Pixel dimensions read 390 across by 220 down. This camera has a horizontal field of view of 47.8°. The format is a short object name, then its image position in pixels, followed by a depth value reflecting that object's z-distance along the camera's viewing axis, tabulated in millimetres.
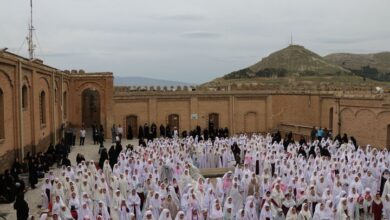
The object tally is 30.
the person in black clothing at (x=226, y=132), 30744
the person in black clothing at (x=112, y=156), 20875
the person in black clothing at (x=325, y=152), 20984
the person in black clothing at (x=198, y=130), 30766
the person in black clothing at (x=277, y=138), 26094
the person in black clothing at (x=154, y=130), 29770
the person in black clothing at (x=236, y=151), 21641
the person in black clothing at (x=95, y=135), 27350
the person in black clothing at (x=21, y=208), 12078
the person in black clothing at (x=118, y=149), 21297
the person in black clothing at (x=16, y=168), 15758
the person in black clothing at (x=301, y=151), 20522
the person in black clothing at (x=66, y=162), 18844
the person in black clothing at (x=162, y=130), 30670
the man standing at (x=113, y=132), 28375
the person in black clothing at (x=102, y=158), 20344
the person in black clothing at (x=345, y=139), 24659
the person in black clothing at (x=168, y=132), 30359
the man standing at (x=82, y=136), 26641
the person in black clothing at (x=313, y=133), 27955
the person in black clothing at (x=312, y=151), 20767
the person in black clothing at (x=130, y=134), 30262
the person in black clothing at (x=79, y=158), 18625
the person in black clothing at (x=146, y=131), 29697
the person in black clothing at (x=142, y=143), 23922
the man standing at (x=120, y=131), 29227
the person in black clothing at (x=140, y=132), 29114
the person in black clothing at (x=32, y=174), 16734
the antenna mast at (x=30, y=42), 35156
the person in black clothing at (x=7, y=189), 14495
